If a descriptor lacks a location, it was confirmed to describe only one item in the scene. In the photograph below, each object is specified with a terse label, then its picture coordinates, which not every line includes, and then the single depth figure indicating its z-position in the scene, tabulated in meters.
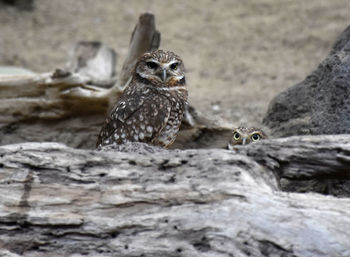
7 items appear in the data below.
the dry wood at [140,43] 12.05
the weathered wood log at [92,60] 15.93
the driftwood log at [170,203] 6.63
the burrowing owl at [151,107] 10.21
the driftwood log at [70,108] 11.89
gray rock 8.84
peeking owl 10.18
